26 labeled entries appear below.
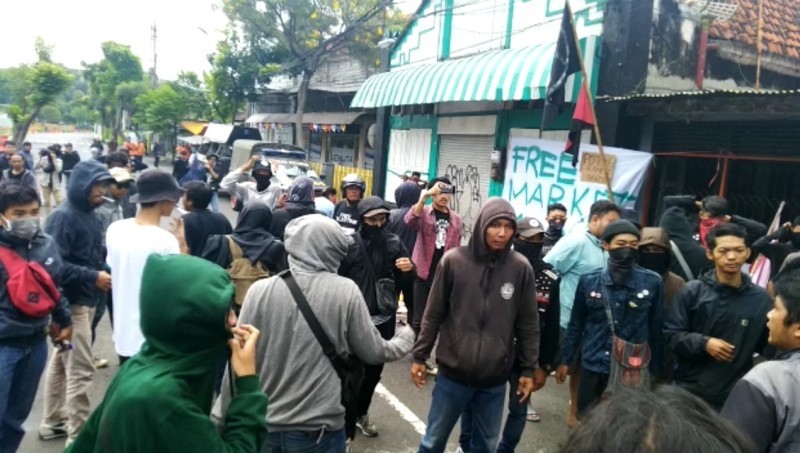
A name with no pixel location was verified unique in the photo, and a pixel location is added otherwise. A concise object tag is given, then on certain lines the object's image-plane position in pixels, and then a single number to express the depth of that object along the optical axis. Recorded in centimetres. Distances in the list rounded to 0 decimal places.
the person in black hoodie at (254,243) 396
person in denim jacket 376
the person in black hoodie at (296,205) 519
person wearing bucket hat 332
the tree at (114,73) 4716
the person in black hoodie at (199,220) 459
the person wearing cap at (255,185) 657
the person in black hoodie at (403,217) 558
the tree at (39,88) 2173
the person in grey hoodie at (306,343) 257
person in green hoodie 160
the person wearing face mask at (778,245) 477
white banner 798
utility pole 4952
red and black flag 747
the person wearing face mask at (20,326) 306
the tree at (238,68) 2736
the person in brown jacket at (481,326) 324
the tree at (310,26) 2377
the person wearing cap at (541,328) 366
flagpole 695
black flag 783
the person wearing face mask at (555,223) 604
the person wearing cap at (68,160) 1528
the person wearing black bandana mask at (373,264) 401
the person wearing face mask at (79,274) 376
